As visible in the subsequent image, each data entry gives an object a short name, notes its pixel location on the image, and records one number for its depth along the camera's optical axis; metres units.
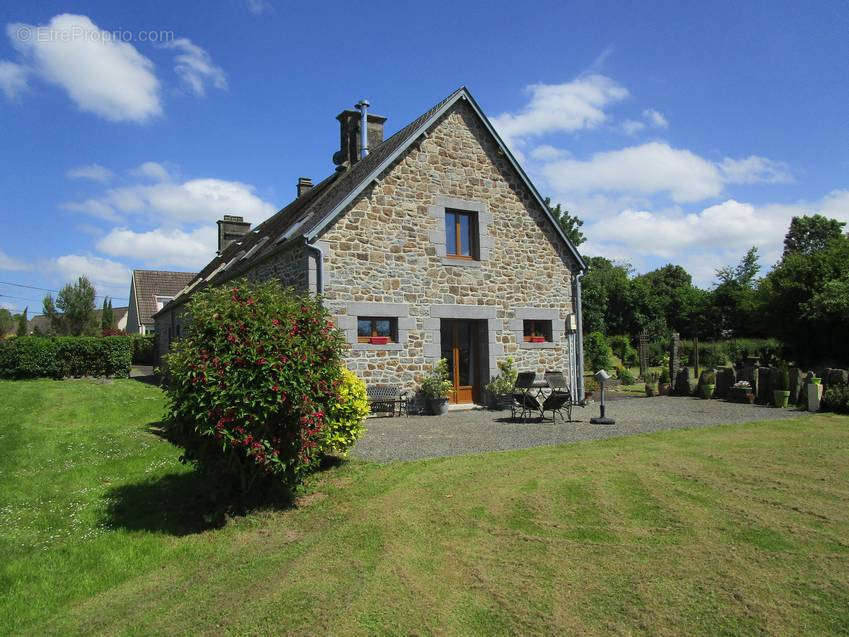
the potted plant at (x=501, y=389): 14.09
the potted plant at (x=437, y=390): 13.19
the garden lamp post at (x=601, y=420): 11.26
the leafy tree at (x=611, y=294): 35.97
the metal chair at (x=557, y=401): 11.98
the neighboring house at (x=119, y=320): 62.35
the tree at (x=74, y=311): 37.69
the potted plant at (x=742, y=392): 15.20
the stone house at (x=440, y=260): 12.71
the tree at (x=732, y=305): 37.20
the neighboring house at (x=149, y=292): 39.43
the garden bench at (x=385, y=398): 12.55
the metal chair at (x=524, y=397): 12.45
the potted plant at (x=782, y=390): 13.99
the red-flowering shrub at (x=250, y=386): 5.55
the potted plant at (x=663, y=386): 18.31
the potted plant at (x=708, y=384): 16.53
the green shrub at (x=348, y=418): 7.59
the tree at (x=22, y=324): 40.08
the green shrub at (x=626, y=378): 22.90
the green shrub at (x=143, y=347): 31.81
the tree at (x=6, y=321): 44.68
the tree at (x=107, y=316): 41.70
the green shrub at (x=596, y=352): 24.73
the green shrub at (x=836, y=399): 12.80
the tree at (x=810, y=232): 49.34
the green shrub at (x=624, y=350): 32.78
